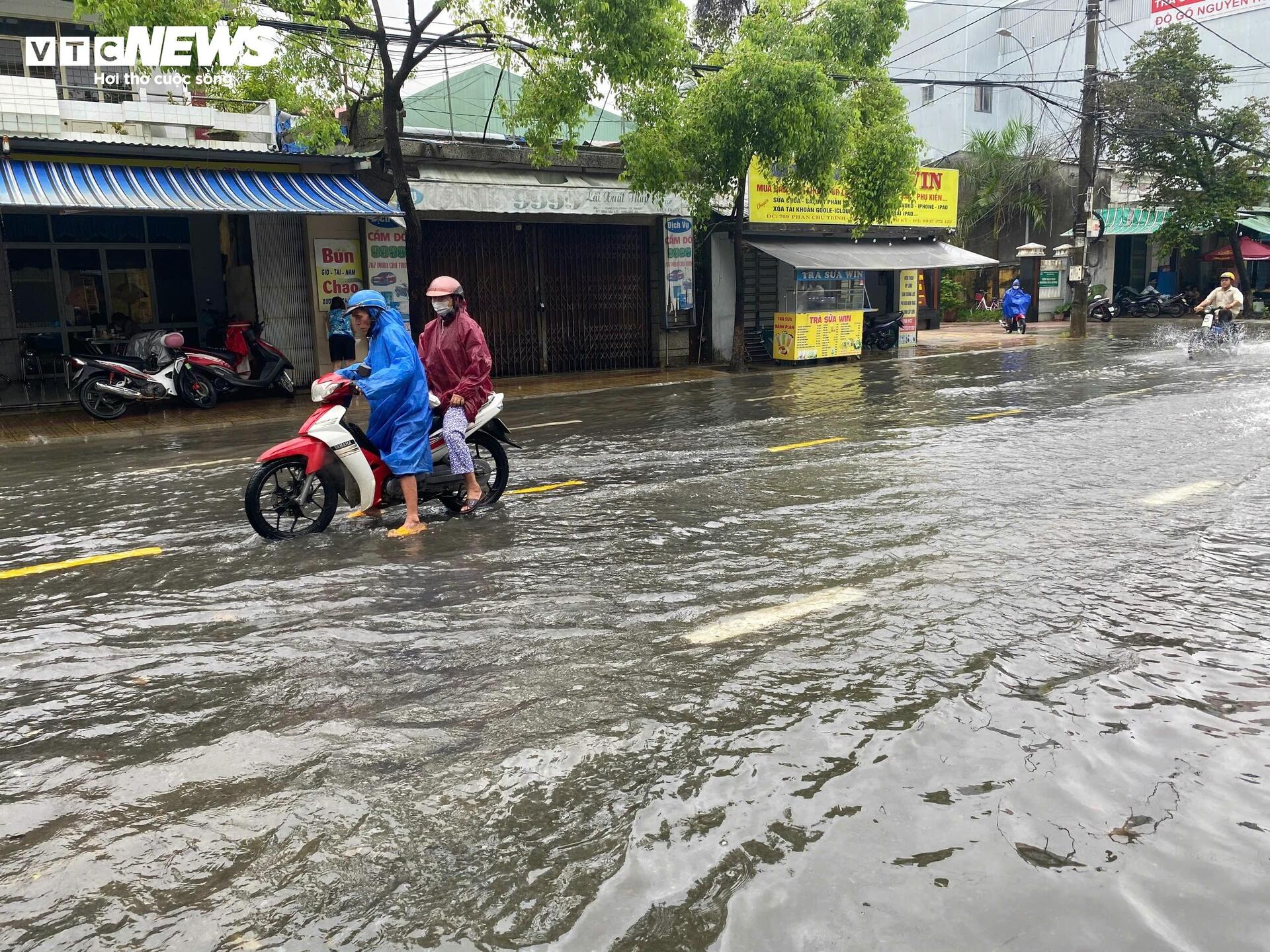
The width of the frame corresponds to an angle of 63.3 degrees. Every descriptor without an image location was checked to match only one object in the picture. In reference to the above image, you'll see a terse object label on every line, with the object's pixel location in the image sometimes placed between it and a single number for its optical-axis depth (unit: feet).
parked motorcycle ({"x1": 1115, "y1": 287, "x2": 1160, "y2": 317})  116.78
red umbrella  114.62
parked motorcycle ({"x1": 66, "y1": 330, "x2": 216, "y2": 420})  44.39
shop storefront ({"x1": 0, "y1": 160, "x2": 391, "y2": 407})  50.52
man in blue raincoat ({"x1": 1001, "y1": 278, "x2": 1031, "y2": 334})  95.71
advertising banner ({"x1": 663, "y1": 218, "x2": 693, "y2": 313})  65.46
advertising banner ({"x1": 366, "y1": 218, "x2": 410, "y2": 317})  55.57
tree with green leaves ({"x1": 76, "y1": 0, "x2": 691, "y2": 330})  44.78
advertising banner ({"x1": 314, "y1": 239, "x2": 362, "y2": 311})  54.85
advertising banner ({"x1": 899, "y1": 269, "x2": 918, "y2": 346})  81.25
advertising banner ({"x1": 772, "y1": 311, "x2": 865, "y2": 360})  68.54
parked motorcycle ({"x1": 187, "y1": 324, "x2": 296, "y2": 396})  50.80
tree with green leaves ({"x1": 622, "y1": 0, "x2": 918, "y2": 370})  53.83
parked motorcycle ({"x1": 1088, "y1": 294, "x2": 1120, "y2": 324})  110.83
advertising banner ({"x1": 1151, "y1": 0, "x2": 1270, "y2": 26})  136.98
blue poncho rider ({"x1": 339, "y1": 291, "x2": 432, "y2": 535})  21.83
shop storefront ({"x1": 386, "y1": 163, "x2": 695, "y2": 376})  57.16
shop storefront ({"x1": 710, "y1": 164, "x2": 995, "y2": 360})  68.28
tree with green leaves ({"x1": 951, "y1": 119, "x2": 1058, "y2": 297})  116.06
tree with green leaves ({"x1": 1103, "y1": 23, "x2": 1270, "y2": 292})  103.19
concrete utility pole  78.55
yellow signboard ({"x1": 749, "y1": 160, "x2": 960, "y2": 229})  67.67
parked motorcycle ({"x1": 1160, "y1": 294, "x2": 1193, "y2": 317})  116.88
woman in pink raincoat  23.44
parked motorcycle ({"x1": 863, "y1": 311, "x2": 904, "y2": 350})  78.64
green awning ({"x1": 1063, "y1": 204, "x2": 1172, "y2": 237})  116.02
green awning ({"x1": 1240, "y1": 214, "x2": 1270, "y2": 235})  116.75
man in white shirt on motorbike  69.56
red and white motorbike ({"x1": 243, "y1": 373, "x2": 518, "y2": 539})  21.67
